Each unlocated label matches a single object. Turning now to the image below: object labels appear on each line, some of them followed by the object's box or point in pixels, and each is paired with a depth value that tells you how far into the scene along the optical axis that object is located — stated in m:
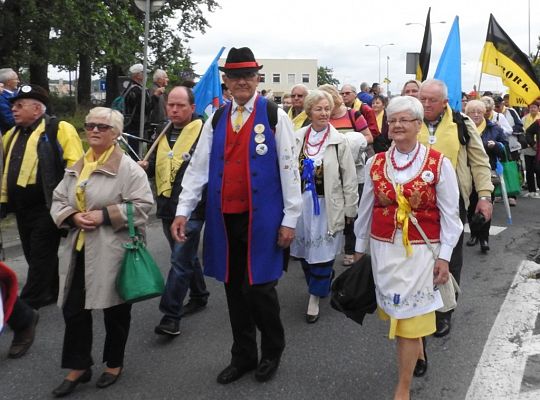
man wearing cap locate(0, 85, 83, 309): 4.59
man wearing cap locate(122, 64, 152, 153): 9.59
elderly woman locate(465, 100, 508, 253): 7.00
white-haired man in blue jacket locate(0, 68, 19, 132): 6.61
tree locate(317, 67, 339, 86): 110.21
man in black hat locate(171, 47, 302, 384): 3.46
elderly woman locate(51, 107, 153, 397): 3.43
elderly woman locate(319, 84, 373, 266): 5.50
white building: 97.62
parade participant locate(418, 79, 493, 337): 4.02
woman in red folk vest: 3.13
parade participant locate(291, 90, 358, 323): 4.75
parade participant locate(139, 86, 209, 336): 4.38
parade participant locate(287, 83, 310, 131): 6.40
